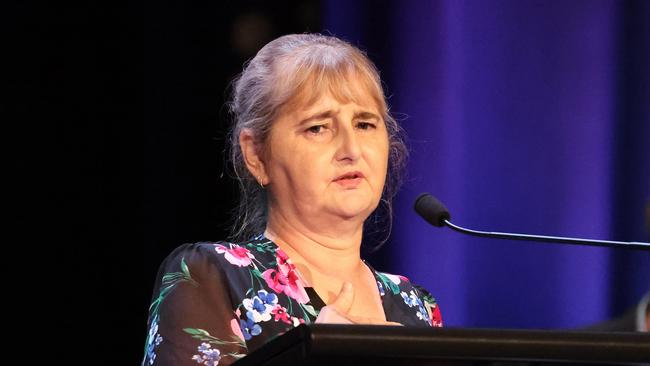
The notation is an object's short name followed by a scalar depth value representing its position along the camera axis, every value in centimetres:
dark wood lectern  428
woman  474
